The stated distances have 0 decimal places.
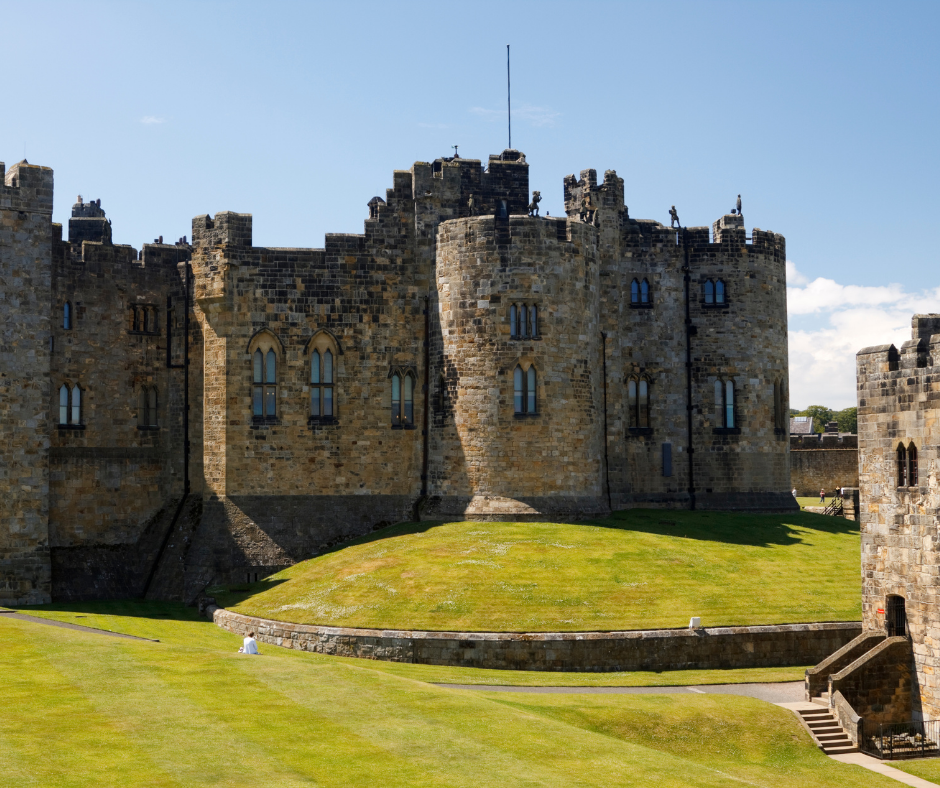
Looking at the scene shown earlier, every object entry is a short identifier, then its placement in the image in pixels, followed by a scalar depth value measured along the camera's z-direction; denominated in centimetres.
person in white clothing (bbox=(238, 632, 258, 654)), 2911
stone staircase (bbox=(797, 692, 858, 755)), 2680
